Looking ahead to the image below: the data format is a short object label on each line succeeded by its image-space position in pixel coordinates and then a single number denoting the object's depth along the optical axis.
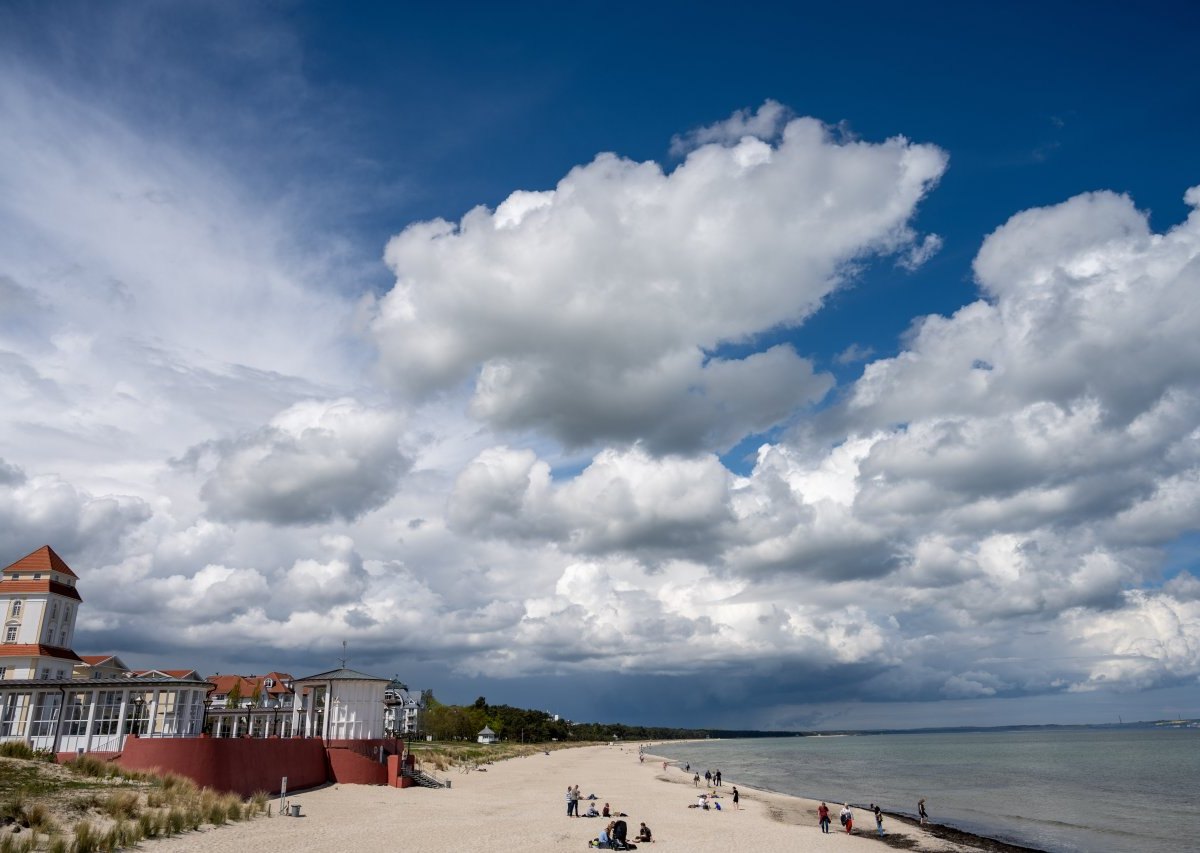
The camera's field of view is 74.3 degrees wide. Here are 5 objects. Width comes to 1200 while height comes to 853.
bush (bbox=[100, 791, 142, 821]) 24.55
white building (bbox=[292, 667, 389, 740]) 45.44
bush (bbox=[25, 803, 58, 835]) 21.30
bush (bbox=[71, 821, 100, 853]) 20.30
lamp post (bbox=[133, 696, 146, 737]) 35.94
